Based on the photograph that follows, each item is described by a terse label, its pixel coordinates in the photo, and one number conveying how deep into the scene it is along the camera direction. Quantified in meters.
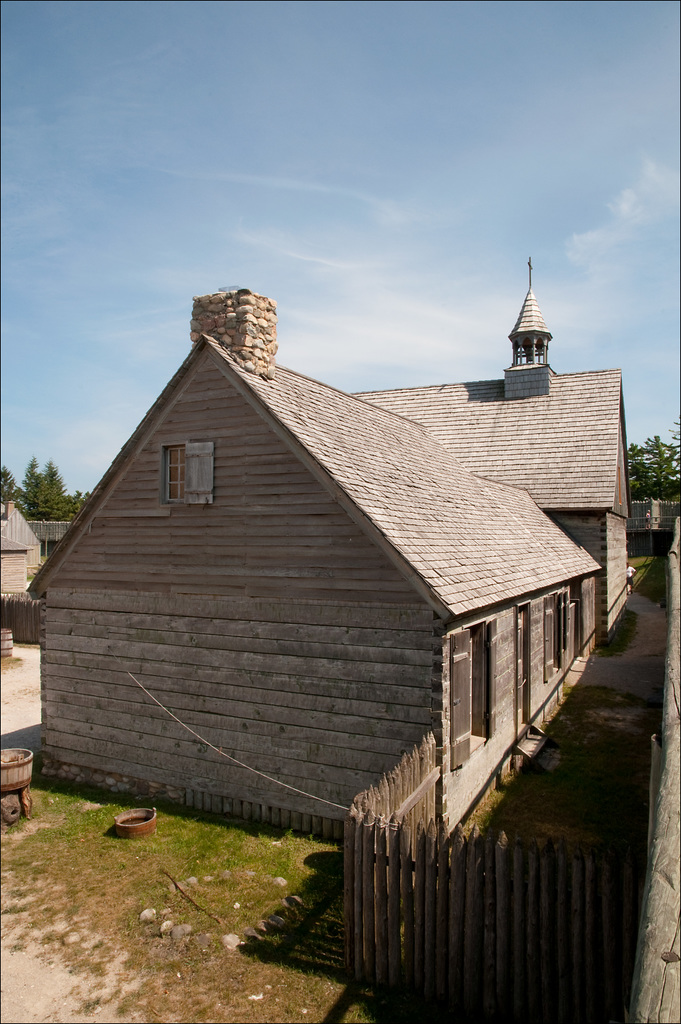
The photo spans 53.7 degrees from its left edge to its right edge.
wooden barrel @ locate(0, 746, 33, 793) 9.76
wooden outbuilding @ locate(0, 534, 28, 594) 36.47
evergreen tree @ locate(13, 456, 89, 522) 74.12
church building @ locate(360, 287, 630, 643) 22.42
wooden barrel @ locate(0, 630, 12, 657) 23.61
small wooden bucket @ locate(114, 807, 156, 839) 9.27
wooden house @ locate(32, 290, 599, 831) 8.91
